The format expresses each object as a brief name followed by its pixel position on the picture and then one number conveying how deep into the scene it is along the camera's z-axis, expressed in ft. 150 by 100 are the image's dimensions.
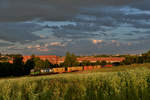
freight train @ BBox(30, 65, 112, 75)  288.34
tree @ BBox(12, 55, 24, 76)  226.58
